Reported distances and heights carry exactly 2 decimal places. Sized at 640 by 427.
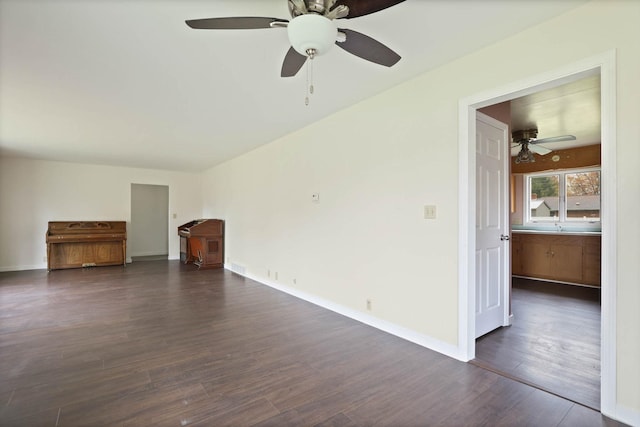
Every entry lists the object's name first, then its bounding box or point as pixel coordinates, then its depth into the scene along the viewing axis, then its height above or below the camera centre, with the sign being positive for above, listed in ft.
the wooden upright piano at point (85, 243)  21.57 -2.02
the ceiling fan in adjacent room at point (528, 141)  14.41 +3.47
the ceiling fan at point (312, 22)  4.73 +3.01
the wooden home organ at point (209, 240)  22.41 -1.77
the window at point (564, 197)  18.04 +1.13
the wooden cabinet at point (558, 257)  16.37 -2.36
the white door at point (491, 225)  9.52 -0.31
